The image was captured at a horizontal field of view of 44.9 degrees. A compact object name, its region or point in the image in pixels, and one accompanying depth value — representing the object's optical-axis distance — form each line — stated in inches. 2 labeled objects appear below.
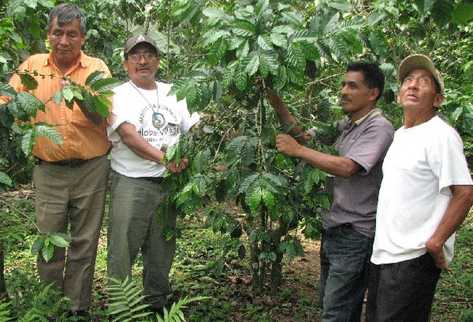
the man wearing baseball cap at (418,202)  93.1
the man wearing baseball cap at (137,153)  132.4
